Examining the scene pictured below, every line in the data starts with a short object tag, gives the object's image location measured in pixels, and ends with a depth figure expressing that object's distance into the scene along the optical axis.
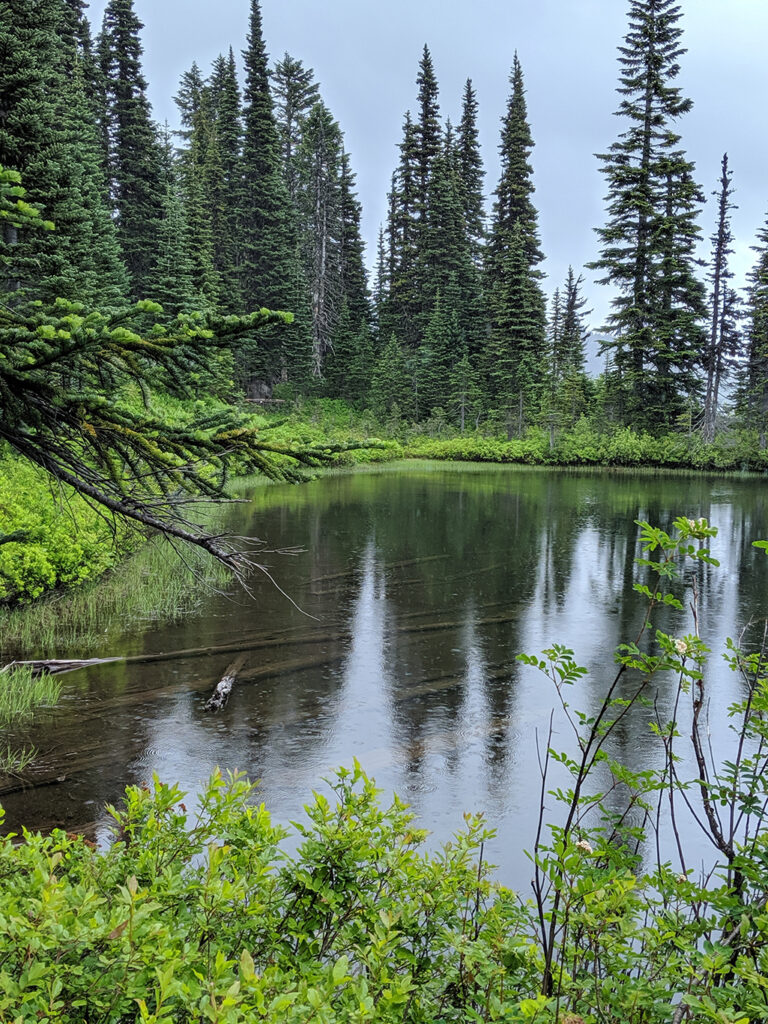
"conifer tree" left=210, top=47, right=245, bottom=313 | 42.66
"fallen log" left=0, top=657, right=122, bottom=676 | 8.02
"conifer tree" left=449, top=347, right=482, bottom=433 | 46.50
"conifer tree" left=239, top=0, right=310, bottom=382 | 45.44
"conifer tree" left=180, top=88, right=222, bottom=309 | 34.56
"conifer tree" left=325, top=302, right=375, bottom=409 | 50.00
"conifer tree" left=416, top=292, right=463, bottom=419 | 48.75
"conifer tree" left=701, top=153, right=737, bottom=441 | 39.47
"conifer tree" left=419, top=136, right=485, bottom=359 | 52.00
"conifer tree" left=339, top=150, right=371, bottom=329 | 55.72
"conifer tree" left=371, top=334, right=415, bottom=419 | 48.50
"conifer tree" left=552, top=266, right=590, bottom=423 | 42.94
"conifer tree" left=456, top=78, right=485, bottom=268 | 57.34
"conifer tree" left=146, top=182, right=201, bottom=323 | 30.31
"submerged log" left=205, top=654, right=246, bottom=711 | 7.76
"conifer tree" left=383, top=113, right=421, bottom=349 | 53.62
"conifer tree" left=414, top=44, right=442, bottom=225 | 53.56
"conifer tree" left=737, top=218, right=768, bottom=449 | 38.50
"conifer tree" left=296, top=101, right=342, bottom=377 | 48.88
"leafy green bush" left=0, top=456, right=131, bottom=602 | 9.15
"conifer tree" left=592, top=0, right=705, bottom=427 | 37.44
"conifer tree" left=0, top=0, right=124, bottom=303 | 14.93
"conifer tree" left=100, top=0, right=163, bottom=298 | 37.34
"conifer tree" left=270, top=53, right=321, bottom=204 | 54.59
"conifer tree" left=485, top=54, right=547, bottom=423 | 45.19
